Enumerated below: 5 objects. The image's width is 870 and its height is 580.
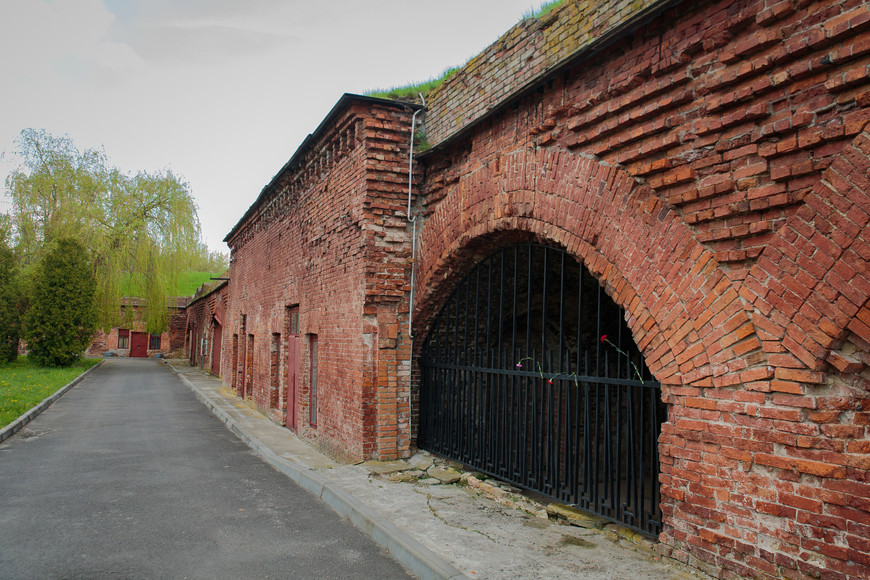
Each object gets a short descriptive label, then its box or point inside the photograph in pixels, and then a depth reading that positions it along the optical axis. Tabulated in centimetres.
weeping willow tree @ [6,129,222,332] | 2414
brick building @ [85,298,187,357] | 4391
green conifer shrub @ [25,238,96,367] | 2280
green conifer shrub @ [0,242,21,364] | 2298
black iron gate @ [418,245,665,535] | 466
